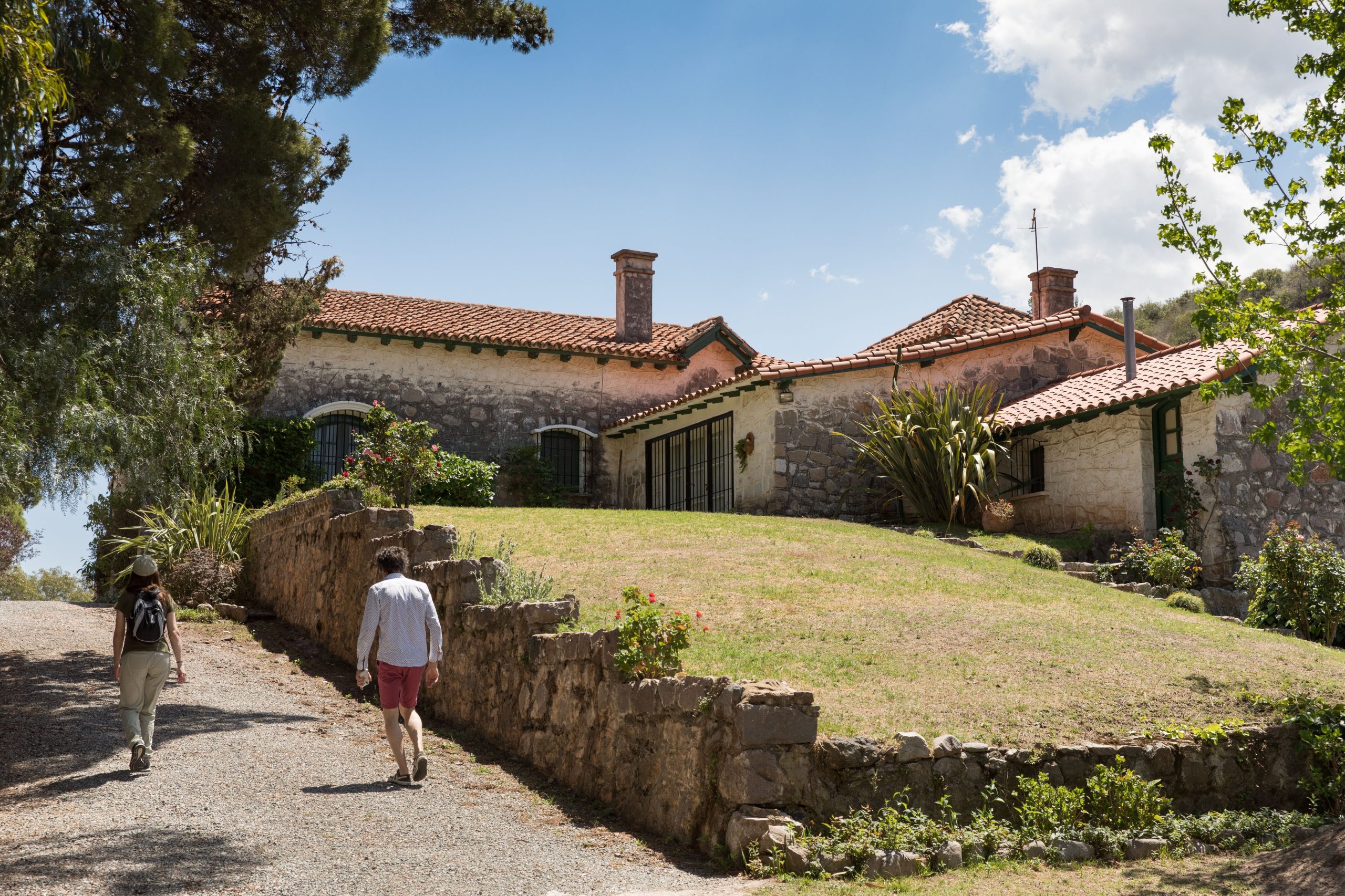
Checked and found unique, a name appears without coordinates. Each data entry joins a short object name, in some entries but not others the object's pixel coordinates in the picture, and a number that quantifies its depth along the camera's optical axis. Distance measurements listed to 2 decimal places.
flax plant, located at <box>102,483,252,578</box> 15.07
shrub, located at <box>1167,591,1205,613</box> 12.62
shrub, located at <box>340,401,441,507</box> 16.69
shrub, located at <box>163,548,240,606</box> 14.78
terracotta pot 16.89
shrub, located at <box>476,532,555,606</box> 9.45
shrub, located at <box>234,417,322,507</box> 19.25
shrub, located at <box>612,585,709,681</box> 7.32
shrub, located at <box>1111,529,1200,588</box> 13.83
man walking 7.75
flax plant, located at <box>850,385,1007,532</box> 17.20
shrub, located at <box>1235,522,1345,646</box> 11.95
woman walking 7.68
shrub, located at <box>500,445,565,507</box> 22.03
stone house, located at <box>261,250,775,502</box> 21.55
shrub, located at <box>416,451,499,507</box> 18.55
